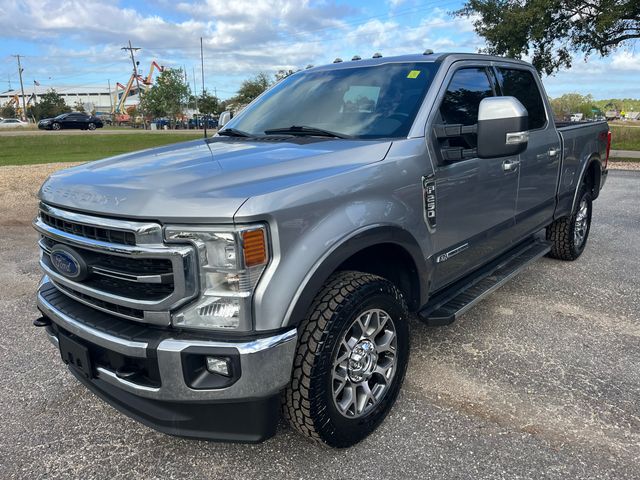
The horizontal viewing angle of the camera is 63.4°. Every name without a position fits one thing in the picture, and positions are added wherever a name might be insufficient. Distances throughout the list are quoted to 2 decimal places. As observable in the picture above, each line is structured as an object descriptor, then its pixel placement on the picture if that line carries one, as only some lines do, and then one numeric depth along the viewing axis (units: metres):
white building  131.88
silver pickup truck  2.04
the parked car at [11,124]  55.28
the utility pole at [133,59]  70.34
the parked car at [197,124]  48.75
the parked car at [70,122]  43.92
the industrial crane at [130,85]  101.26
